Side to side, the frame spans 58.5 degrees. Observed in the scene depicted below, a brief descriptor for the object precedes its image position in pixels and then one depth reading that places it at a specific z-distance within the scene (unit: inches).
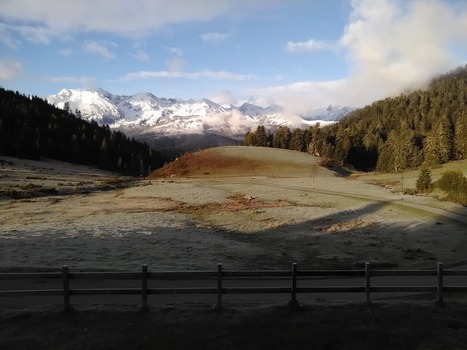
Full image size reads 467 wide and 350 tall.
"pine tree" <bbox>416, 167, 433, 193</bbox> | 2721.5
